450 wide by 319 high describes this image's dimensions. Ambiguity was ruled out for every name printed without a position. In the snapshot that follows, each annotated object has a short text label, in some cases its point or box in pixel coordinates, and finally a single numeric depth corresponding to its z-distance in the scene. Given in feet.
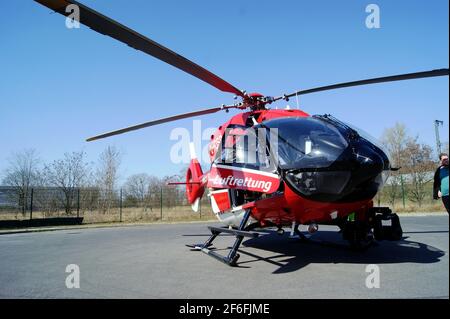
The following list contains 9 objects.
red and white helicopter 15.97
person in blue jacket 19.61
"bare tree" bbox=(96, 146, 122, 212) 78.54
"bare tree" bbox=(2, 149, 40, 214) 96.73
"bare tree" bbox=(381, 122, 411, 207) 51.85
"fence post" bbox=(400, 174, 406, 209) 72.31
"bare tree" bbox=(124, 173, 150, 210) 77.51
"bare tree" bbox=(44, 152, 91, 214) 76.48
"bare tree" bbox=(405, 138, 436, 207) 46.14
